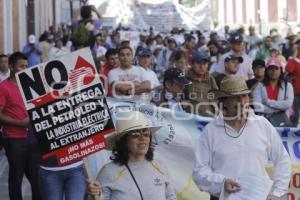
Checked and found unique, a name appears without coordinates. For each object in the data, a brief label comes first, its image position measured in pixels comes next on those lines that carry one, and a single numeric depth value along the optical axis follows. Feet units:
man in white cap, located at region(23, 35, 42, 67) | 57.98
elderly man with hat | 18.02
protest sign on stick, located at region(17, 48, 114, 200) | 17.99
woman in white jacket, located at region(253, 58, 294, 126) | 32.78
